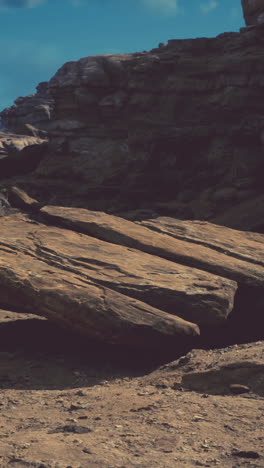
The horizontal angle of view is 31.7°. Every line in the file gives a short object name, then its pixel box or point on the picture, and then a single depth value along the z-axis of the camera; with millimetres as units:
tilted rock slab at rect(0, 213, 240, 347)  10031
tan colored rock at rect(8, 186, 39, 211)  18080
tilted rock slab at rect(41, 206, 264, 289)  12562
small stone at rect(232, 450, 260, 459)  5529
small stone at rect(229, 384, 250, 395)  8188
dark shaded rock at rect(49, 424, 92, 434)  6517
